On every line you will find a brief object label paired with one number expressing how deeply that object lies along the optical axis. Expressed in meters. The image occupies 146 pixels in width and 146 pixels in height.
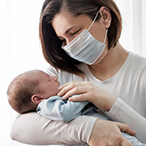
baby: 1.15
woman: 1.12
